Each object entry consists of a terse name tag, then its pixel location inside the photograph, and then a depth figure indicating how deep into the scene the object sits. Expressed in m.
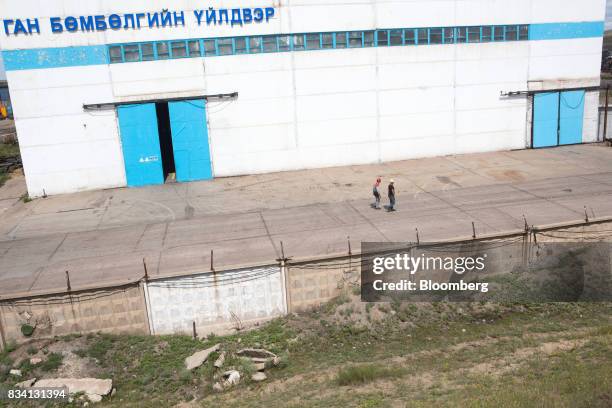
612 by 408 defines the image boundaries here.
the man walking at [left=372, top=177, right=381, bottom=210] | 24.08
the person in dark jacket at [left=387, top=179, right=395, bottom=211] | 23.65
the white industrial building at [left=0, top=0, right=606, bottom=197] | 29.77
